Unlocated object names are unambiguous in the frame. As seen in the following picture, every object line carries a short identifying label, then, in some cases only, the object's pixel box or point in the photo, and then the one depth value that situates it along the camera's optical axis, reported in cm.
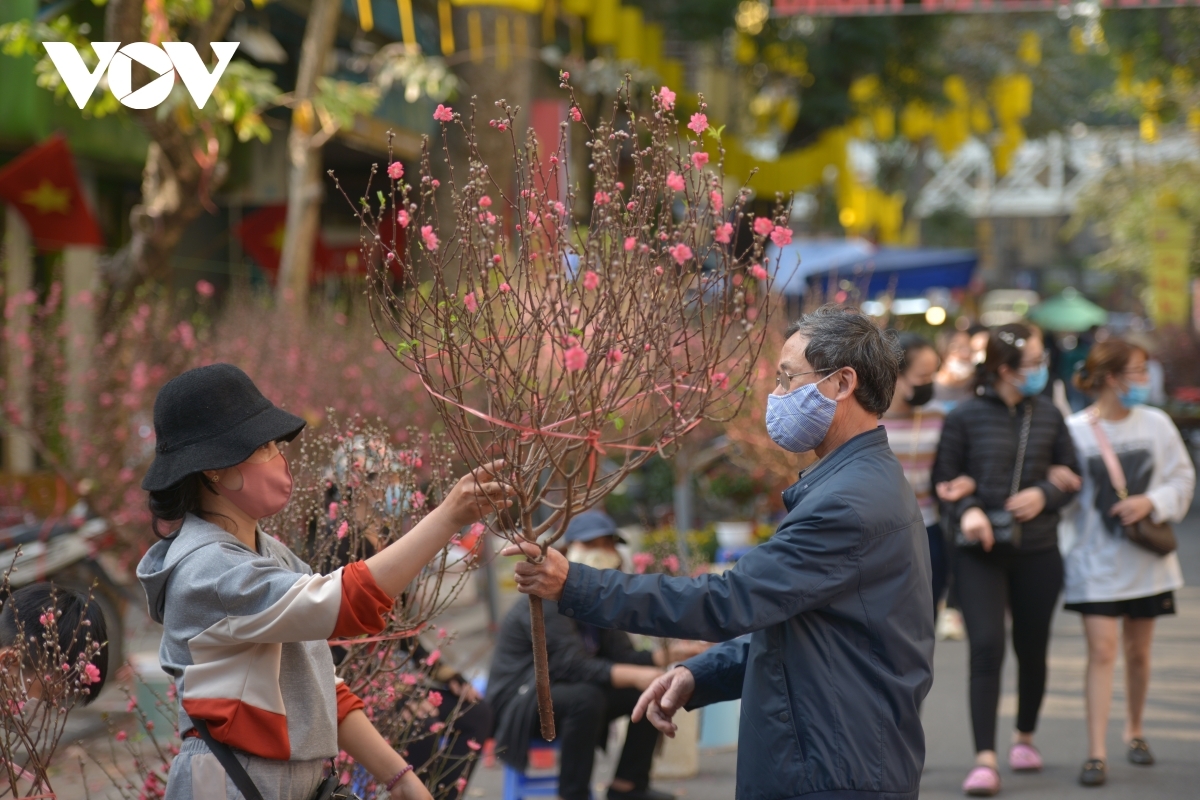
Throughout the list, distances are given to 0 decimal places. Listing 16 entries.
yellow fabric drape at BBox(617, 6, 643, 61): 1842
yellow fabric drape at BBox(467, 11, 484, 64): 1389
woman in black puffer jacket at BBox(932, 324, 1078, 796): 583
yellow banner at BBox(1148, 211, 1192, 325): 2457
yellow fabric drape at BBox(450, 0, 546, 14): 1245
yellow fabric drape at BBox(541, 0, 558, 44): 1862
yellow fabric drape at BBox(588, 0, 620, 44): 1780
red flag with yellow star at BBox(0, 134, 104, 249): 1119
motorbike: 718
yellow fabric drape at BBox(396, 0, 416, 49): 1437
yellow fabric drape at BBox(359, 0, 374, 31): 1333
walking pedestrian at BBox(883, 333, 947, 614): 712
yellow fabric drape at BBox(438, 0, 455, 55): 1480
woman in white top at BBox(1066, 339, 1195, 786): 598
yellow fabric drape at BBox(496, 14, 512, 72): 1372
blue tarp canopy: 1591
